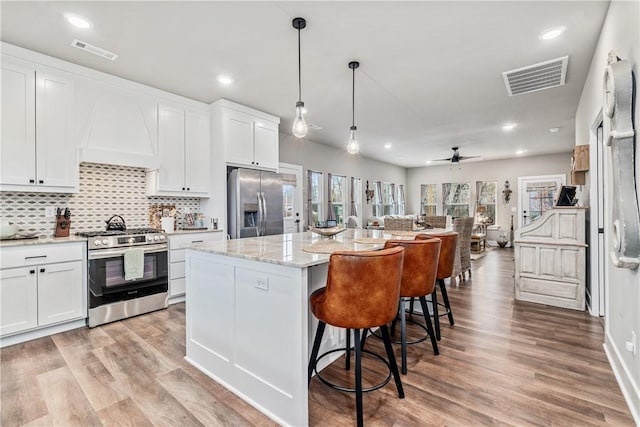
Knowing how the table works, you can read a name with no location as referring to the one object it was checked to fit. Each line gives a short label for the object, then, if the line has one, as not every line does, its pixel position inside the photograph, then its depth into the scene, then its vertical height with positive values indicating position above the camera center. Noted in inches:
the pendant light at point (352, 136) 126.3 +33.9
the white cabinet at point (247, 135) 169.9 +46.4
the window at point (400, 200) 419.8 +17.3
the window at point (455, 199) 396.5 +17.1
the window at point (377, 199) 365.6 +16.5
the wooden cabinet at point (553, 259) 141.3 -23.0
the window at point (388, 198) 386.9 +18.3
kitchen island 66.4 -26.5
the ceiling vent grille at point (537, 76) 128.0 +61.0
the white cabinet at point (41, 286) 107.3 -26.9
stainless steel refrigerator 170.4 +5.8
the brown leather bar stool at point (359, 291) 63.9 -16.8
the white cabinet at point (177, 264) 151.6 -25.2
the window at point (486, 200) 373.4 +14.8
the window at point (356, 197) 325.1 +17.1
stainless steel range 124.9 -26.3
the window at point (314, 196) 269.1 +14.7
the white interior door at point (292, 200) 238.5 +10.6
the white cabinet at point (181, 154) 157.1 +32.0
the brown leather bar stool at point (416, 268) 88.7 -16.4
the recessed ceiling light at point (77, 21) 96.7 +62.4
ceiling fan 290.4 +52.5
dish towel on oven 131.6 -21.8
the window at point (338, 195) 297.9 +17.5
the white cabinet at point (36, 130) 113.5 +33.0
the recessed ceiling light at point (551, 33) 103.0 +61.4
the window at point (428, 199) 422.9 +17.7
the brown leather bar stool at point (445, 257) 109.5 -16.6
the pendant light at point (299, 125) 107.0 +31.1
